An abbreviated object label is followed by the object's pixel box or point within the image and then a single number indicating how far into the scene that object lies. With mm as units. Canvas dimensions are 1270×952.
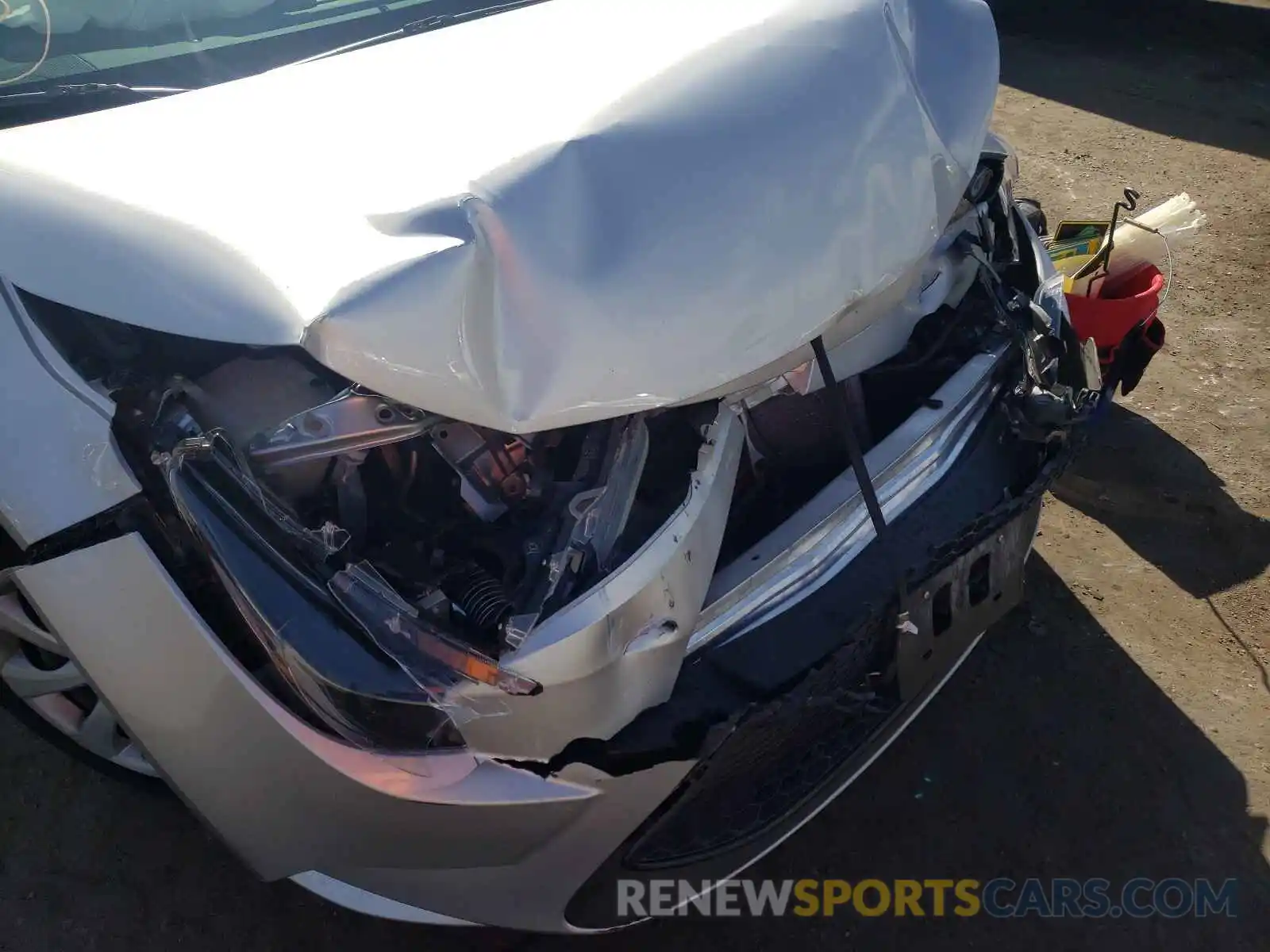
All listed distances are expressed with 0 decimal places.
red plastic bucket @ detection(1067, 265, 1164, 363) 3211
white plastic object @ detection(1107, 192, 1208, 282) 3420
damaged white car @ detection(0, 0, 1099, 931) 1555
